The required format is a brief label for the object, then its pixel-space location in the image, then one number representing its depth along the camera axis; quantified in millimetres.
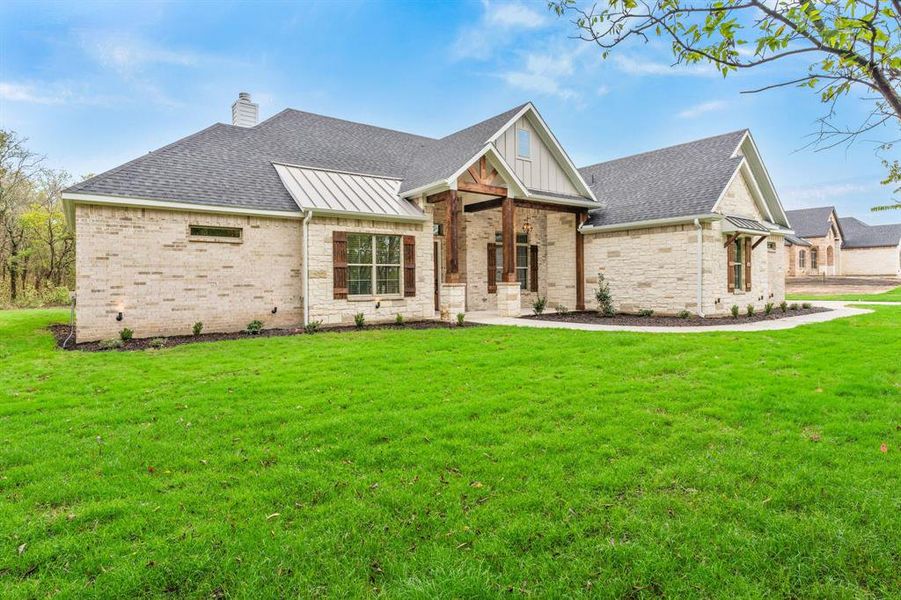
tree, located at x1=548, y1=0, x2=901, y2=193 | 2695
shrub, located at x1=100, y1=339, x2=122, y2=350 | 9577
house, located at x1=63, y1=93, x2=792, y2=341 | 10828
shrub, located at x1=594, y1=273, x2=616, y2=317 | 15859
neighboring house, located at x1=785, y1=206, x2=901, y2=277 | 45312
